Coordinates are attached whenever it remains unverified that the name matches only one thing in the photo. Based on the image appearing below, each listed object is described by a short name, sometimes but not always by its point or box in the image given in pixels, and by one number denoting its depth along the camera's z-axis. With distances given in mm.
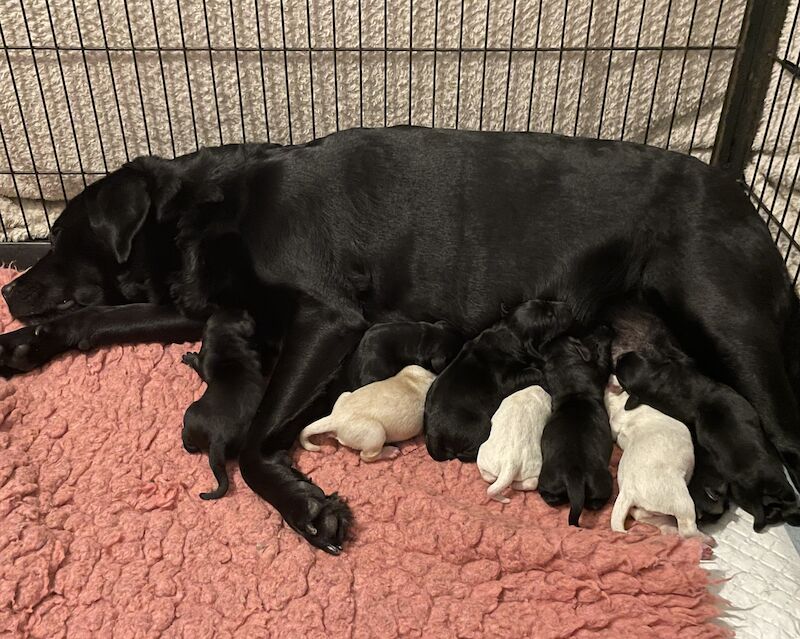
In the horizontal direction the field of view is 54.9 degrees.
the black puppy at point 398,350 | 2135
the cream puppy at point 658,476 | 1732
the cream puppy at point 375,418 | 1952
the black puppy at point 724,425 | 1768
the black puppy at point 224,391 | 1939
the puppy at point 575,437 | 1809
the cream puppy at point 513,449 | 1861
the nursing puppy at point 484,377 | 1993
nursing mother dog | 2121
